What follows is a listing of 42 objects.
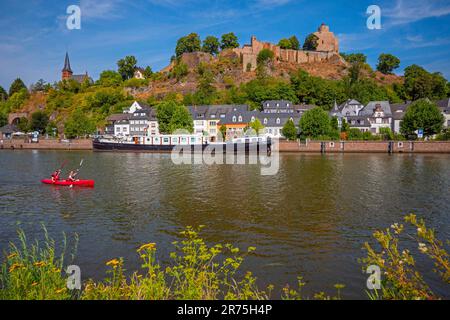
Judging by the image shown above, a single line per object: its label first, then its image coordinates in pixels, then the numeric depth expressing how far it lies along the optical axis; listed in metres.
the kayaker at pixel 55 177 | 30.88
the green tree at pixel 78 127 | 96.94
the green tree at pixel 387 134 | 72.56
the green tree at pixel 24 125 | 111.15
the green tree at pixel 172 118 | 81.75
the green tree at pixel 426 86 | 112.50
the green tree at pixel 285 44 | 151.50
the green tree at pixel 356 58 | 159.12
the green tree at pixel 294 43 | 154.12
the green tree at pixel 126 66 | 153.75
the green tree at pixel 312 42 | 156.62
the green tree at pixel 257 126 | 78.98
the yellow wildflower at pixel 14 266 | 7.72
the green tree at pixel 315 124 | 73.75
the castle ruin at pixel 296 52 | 135.75
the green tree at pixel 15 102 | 144.66
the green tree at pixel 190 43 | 143.88
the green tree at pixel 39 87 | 160.51
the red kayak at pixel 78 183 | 29.88
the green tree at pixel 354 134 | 74.38
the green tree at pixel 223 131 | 87.32
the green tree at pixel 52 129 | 108.96
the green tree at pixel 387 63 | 152.25
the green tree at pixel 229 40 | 146.50
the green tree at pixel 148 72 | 148.98
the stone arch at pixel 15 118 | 135.25
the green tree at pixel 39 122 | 110.06
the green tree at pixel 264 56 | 136.25
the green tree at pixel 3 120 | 124.79
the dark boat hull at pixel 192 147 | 65.25
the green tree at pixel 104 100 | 123.96
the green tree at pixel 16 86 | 164.25
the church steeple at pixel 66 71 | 159.62
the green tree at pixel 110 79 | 145.75
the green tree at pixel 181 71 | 133.12
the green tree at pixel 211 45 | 146.00
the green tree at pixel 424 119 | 71.88
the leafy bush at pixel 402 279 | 6.62
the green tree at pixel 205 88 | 111.31
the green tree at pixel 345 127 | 78.74
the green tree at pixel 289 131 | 75.81
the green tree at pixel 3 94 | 163.59
